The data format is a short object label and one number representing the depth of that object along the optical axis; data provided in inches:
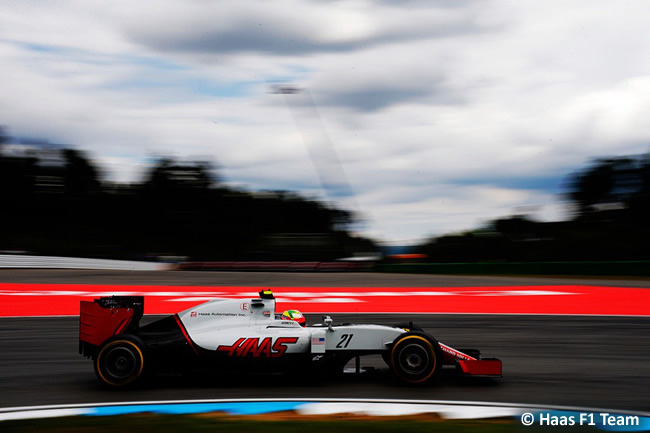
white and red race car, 235.6
